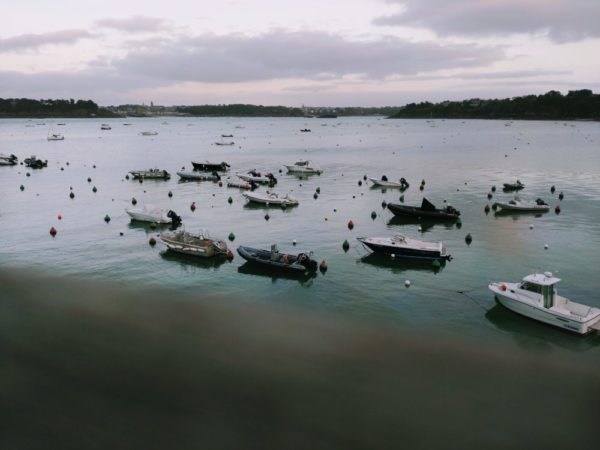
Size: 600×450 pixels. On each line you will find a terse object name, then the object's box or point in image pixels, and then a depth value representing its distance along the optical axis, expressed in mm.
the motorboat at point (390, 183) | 81350
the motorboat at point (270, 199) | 66500
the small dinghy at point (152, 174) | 92500
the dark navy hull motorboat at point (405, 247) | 41906
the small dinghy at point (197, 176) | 91375
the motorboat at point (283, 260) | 38250
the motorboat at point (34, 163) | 110562
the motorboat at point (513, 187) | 77062
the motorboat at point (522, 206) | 61906
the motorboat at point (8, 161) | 117125
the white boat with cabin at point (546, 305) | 28422
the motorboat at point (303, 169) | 100250
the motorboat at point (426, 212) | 57562
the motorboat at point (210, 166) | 104562
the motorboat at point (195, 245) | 42906
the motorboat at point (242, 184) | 81100
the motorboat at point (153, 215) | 56062
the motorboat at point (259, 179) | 87750
